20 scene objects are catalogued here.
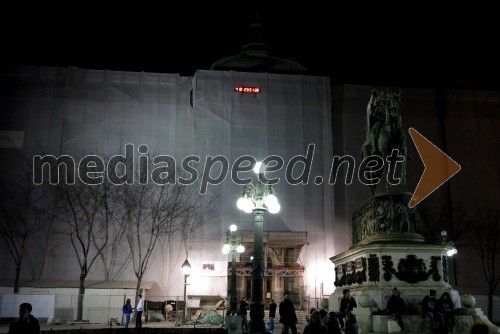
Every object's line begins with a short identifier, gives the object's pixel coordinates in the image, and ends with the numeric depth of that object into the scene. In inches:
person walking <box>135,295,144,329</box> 846.5
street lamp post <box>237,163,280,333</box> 498.9
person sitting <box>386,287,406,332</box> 554.3
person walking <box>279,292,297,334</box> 537.0
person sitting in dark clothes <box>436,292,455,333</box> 550.0
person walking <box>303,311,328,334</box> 315.3
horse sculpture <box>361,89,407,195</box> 742.0
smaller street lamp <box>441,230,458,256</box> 651.2
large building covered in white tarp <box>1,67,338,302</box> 1427.2
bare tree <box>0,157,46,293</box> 1389.0
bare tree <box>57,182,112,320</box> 1328.7
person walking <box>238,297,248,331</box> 776.3
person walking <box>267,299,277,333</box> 711.7
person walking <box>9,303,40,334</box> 292.2
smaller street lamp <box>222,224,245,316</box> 775.7
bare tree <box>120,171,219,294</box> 1393.9
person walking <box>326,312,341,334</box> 382.0
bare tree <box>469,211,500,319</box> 1470.2
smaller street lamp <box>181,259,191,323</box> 957.2
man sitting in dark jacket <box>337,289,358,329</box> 534.6
